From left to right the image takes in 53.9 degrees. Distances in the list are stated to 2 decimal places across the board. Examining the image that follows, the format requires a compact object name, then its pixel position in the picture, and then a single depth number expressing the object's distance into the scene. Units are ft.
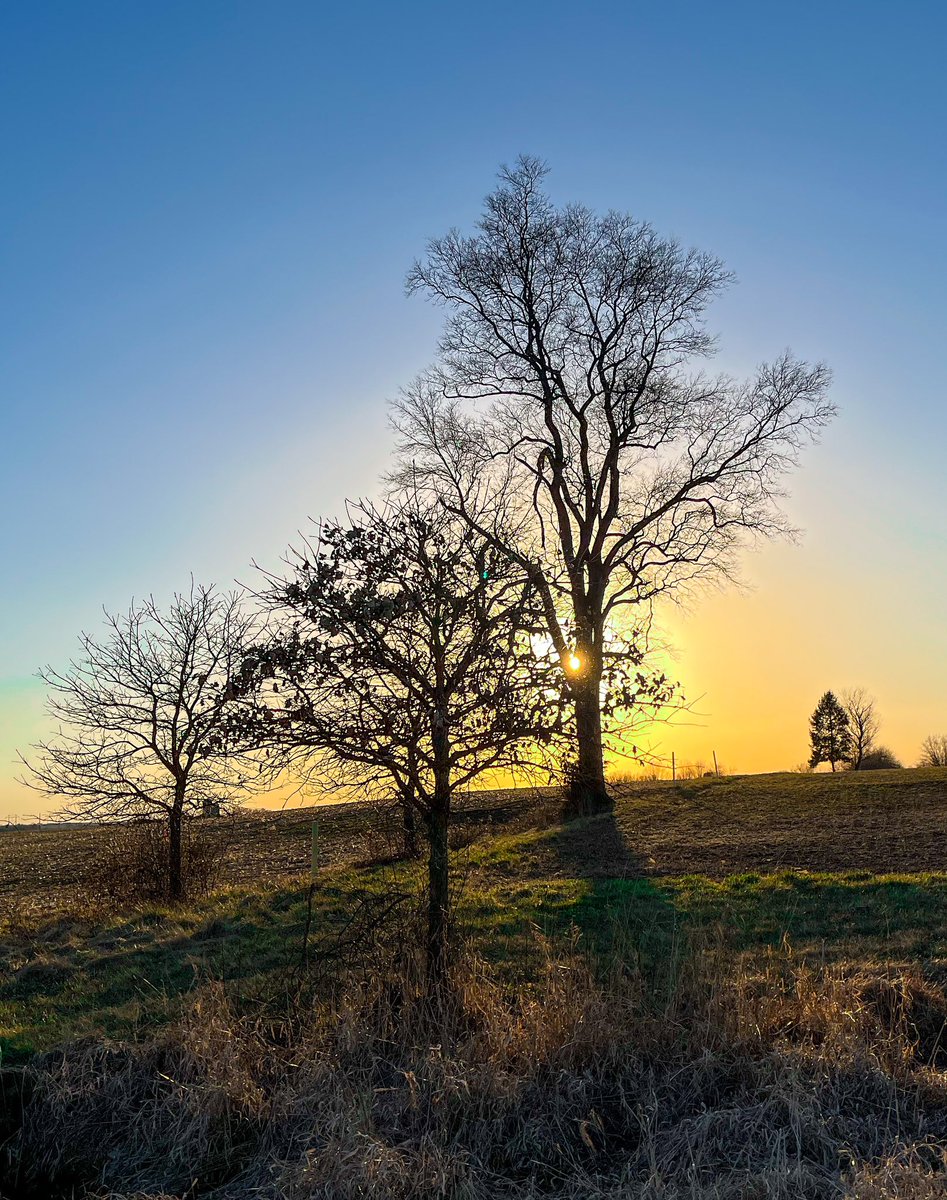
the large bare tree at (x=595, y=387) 68.28
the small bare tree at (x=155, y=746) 45.85
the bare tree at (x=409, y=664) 22.16
